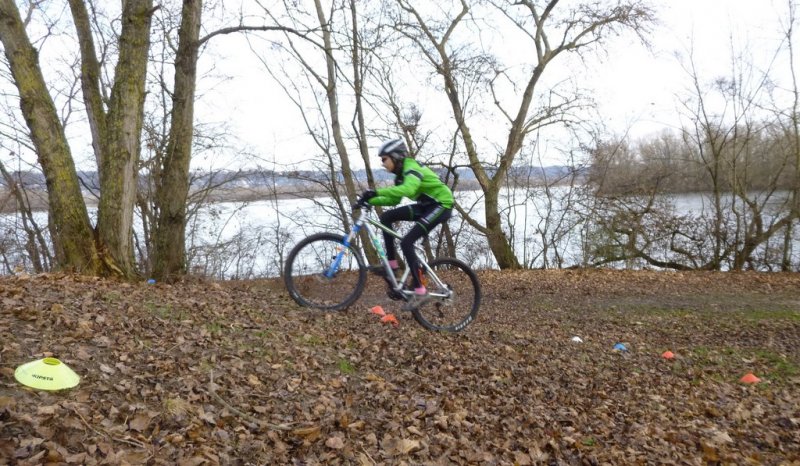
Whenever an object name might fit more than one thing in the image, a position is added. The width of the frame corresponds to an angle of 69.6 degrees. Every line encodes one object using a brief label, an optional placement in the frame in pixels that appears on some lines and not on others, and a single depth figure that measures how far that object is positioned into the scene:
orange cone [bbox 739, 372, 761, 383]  6.15
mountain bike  6.09
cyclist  5.69
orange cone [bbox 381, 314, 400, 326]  6.56
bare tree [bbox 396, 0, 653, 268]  16.72
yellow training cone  3.29
